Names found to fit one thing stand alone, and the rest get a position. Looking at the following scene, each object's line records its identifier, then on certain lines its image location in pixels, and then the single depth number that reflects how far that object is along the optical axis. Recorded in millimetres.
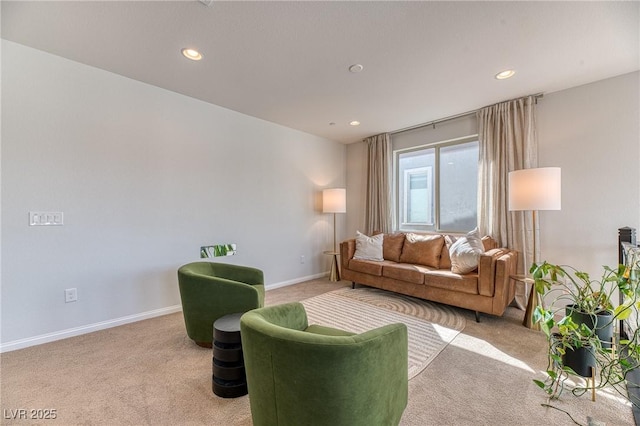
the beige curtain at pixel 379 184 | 4543
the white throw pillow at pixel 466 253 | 2887
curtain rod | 3080
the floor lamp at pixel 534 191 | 2459
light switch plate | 2271
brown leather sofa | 2662
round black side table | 1650
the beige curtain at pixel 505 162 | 3107
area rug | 2282
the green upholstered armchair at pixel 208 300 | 2109
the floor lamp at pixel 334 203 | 4438
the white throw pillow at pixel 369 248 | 3941
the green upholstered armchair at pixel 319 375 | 997
